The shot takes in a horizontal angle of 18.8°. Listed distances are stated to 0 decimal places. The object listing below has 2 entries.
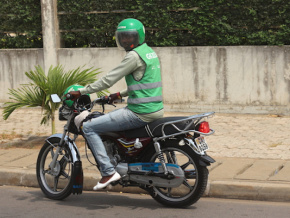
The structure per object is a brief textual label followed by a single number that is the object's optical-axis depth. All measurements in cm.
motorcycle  818
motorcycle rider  833
